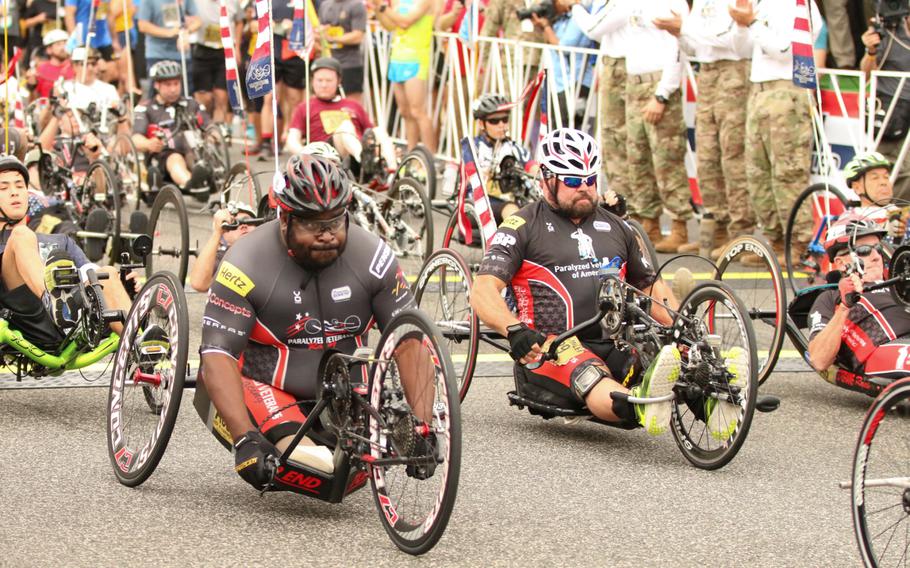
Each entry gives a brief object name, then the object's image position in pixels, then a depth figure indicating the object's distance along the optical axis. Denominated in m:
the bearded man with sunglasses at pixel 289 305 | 6.25
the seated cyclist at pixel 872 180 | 9.91
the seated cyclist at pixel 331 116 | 13.91
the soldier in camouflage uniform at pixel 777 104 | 11.87
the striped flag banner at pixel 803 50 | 10.43
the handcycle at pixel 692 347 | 7.09
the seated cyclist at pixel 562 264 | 7.77
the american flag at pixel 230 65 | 10.11
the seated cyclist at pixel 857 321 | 8.11
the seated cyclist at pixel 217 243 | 9.06
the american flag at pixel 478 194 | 9.79
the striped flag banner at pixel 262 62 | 9.80
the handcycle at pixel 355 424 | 5.68
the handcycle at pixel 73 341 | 8.02
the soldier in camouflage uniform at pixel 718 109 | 12.35
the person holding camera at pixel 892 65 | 11.80
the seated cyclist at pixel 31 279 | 8.23
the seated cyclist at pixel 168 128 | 15.69
